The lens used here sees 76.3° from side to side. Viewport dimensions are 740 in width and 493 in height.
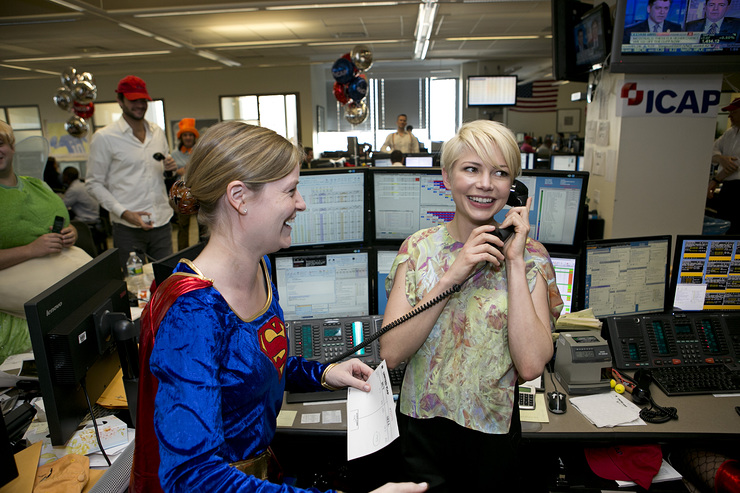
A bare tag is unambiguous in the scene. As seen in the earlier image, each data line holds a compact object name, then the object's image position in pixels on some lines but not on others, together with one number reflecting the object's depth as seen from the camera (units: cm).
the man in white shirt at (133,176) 337
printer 176
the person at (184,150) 650
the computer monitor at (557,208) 193
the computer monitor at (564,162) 594
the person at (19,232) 195
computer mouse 166
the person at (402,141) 864
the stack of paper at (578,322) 187
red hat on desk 164
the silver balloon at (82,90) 761
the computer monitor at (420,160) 602
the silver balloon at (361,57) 695
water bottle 272
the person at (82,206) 636
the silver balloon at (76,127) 871
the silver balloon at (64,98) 802
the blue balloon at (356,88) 712
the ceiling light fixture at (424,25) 657
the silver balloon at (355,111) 734
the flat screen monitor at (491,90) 936
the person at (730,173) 419
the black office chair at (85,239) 308
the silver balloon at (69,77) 758
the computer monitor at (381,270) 203
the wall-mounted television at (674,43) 298
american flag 1314
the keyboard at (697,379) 176
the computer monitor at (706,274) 199
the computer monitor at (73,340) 112
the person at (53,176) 775
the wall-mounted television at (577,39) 333
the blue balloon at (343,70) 689
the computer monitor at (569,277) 194
